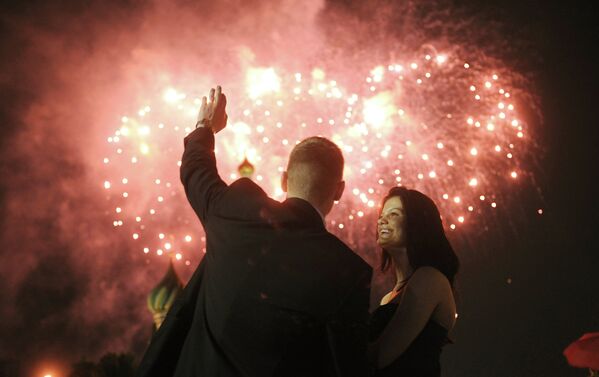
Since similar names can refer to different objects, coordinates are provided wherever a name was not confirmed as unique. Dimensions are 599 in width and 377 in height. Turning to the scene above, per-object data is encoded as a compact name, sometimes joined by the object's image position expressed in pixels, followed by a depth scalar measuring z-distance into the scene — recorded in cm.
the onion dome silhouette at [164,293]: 1242
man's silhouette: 229
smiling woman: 324
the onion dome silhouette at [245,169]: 1377
